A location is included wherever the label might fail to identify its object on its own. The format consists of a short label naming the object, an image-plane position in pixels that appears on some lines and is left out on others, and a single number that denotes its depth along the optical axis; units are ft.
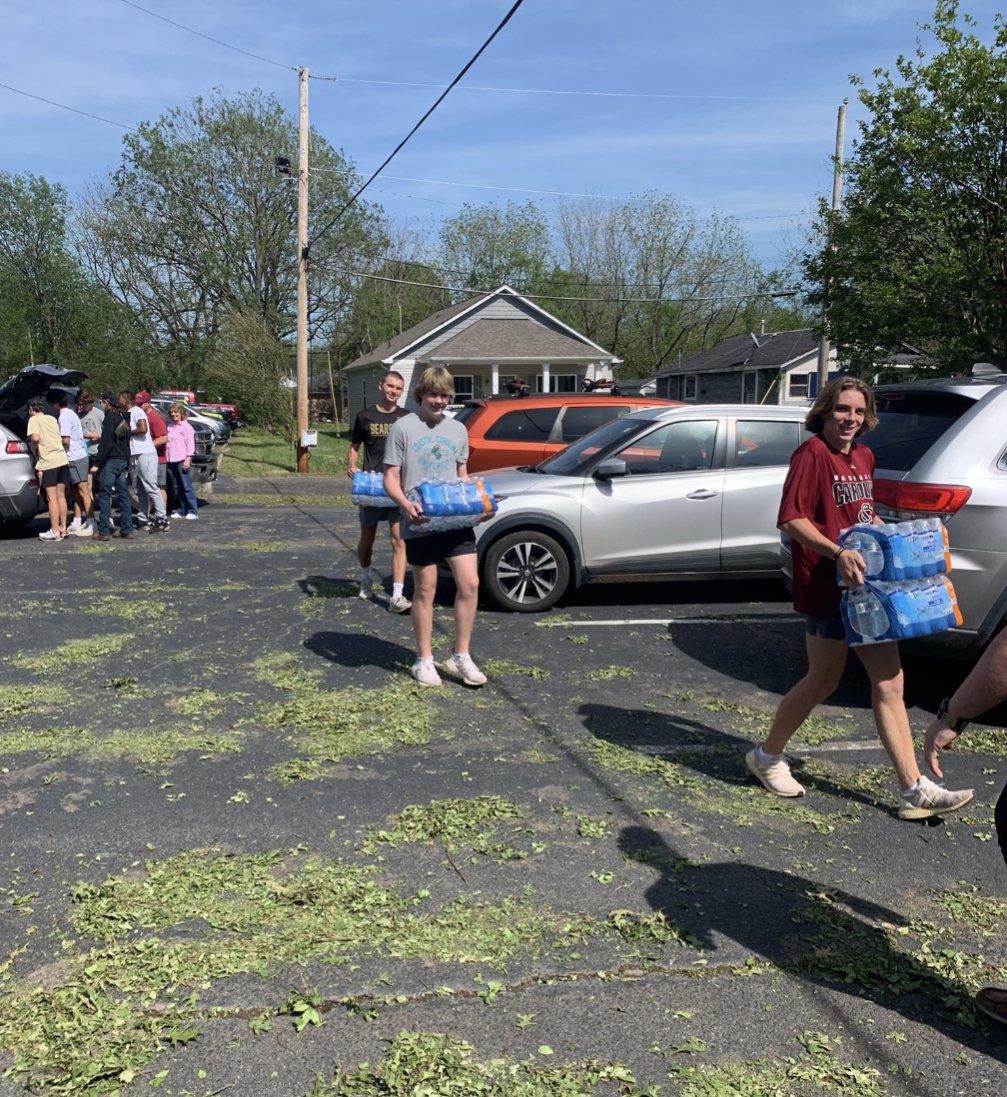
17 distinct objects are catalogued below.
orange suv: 37.40
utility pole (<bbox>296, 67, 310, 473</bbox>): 72.79
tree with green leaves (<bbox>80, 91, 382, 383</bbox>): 139.13
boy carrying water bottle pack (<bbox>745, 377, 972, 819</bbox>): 13.92
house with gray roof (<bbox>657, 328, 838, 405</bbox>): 153.69
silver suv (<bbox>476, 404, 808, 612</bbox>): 26.91
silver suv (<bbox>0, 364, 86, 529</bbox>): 38.65
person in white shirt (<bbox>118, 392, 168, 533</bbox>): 40.50
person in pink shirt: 45.11
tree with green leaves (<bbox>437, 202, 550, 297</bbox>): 202.80
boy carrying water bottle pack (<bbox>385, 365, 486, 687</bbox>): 19.62
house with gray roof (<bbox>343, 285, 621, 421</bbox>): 126.31
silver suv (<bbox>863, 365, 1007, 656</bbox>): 17.24
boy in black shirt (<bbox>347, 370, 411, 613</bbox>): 26.37
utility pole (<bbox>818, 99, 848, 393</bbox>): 84.74
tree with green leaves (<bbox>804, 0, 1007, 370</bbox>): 38.09
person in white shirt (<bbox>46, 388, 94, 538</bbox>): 40.45
